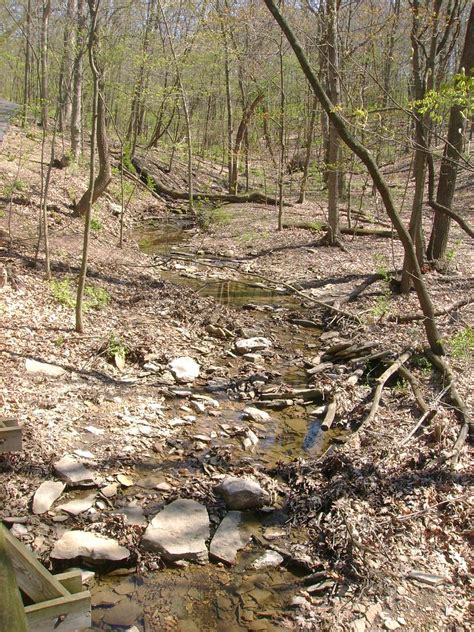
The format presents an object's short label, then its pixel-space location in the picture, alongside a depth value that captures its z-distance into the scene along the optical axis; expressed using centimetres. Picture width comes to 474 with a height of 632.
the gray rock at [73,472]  489
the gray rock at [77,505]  455
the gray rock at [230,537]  434
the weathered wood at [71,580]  329
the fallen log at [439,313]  882
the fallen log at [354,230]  1628
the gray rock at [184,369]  743
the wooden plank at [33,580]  312
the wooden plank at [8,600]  196
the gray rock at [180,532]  429
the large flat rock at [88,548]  406
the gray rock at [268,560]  428
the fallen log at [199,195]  2103
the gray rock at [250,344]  863
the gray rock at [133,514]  455
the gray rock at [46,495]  449
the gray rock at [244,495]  493
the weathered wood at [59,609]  296
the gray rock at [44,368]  652
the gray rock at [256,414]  666
